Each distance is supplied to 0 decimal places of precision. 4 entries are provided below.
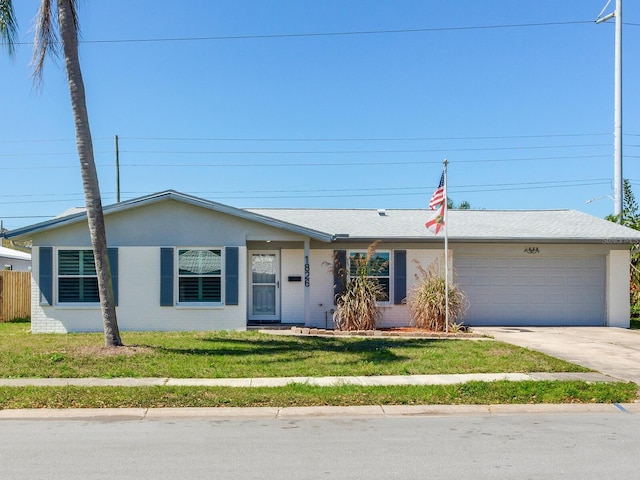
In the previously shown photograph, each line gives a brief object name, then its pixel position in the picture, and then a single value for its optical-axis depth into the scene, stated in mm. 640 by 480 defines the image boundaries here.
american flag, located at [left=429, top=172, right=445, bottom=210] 16078
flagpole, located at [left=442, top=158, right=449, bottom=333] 15891
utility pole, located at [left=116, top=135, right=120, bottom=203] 37219
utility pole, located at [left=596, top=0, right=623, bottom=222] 24519
